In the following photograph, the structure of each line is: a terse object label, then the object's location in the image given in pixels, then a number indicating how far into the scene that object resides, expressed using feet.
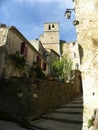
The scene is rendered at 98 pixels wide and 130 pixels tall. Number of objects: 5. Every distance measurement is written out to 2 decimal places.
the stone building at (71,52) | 61.41
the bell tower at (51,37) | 77.57
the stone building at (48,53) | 57.39
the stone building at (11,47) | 23.95
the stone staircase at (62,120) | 14.29
